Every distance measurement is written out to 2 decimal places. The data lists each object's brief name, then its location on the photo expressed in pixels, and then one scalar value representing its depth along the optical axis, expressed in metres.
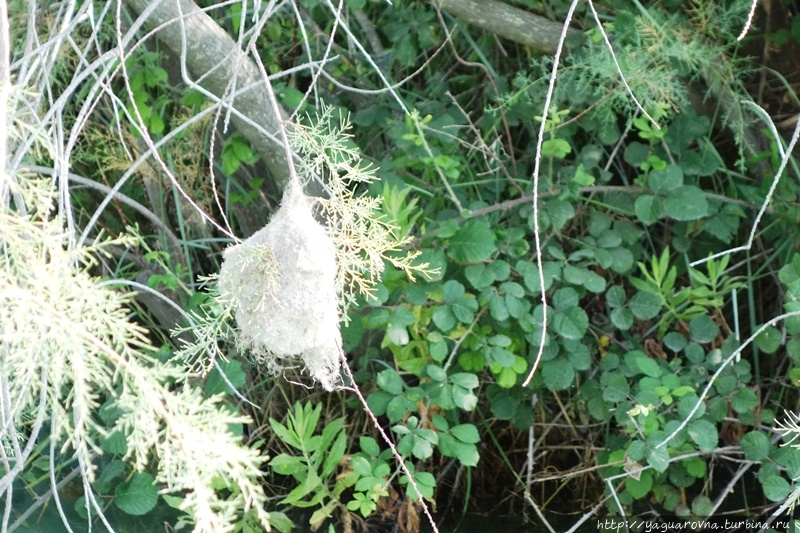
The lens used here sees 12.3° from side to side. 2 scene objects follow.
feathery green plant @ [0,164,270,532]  3.34
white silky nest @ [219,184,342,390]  3.57
